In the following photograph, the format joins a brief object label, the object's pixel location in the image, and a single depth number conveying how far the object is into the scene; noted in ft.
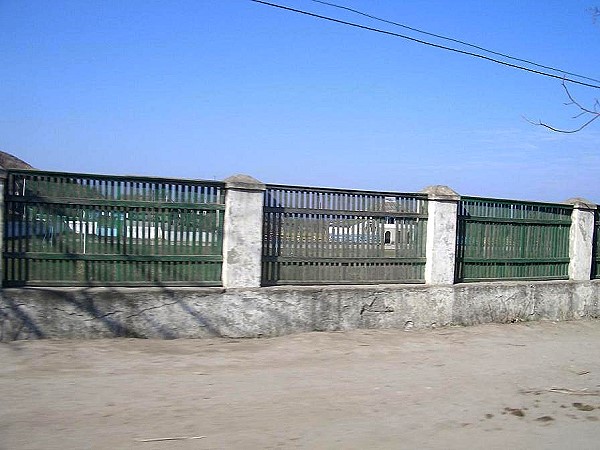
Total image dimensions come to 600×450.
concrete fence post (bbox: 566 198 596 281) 36.40
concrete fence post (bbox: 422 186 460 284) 30.55
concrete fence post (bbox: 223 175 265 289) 26.22
